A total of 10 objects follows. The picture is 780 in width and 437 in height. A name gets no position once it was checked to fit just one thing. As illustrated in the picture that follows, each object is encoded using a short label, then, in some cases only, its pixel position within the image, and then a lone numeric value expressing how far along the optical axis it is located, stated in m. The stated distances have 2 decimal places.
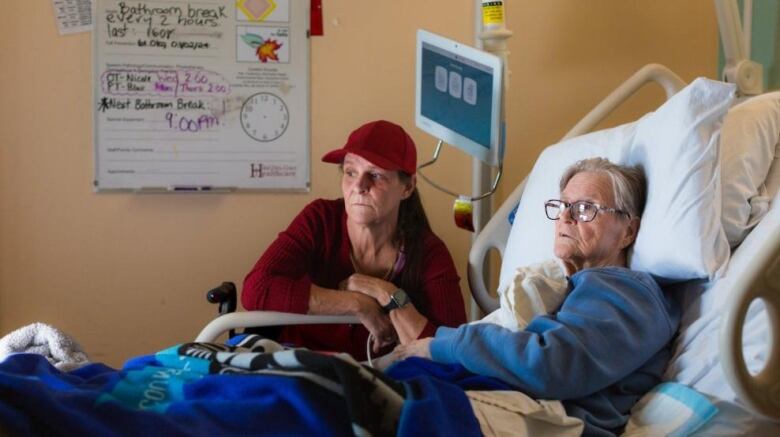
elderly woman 1.25
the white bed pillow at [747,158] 1.45
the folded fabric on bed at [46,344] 1.40
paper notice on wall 2.31
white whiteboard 2.36
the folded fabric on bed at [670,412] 1.21
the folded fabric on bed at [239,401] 0.96
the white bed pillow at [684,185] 1.38
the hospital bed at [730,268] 1.10
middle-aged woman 1.95
